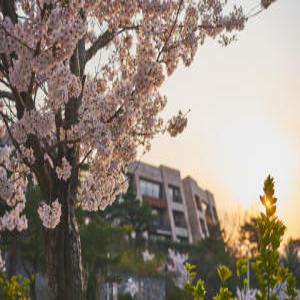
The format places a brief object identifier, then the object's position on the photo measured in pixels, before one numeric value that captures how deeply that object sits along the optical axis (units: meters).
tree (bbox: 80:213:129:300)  14.75
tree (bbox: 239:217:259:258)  33.33
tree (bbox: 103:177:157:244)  29.14
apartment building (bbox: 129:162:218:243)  48.25
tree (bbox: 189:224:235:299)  21.78
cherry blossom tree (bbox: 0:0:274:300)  4.81
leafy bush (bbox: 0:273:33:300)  5.05
